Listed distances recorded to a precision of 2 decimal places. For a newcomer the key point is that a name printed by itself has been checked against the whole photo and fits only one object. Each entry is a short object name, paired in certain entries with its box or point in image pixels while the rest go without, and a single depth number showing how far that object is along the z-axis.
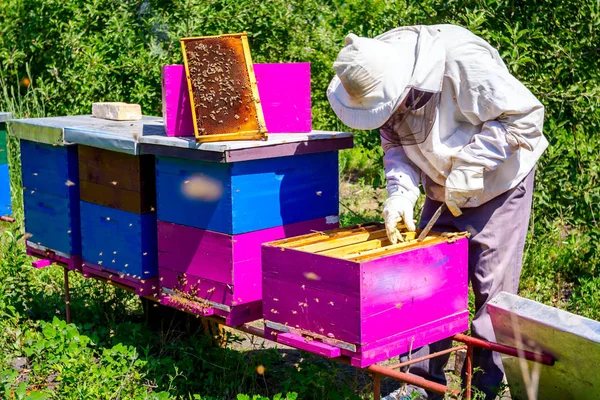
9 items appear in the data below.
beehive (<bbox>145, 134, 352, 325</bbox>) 3.28
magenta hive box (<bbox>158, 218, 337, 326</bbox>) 3.32
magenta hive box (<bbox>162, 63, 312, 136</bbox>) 3.64
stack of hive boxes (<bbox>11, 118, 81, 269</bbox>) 4.11
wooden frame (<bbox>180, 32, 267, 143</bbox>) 3.37
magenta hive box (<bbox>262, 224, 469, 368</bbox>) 2.75
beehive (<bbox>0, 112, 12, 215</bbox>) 6.20
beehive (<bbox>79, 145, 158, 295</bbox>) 3.71
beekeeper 2.97
